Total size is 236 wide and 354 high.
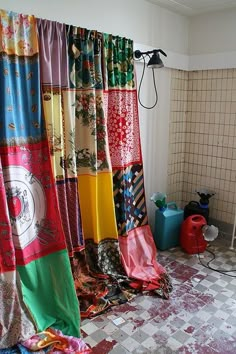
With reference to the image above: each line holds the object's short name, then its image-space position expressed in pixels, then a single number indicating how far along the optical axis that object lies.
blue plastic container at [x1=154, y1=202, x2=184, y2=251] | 2.80
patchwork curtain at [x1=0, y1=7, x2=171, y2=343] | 1.67
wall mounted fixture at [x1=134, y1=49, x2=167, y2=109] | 2.29
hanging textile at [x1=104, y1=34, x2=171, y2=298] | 2.21
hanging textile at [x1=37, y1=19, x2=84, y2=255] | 1.77
